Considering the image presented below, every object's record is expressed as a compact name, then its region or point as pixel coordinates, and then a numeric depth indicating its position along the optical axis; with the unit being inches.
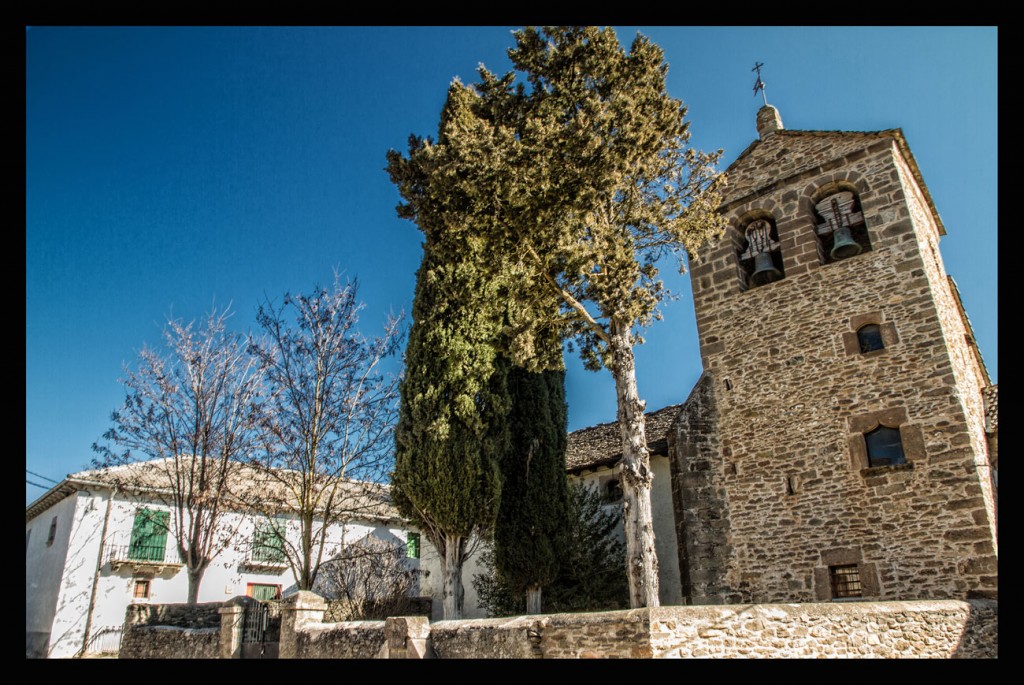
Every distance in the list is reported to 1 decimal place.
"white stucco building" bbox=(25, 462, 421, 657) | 738.8
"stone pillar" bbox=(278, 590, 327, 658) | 461.4
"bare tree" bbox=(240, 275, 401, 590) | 577.9
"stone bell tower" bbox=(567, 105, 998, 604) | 444.8
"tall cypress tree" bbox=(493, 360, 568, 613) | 545.3
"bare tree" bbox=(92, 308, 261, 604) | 621.6
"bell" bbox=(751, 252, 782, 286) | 550.6
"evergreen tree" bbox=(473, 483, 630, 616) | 567.8
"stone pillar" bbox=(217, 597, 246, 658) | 497.0
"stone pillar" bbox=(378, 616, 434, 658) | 377.4
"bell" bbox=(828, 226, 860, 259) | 517.3
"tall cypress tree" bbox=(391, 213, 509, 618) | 494.3
